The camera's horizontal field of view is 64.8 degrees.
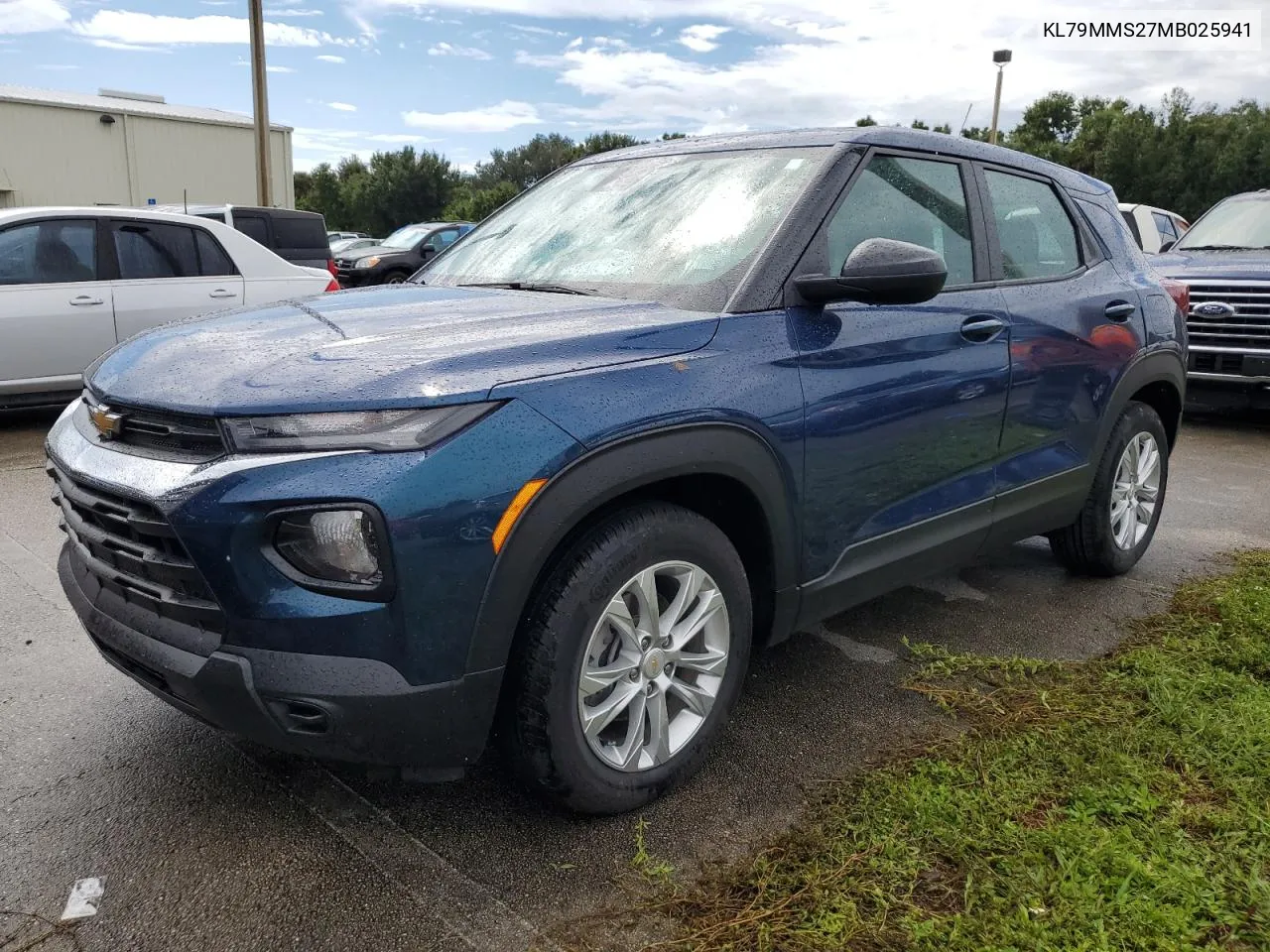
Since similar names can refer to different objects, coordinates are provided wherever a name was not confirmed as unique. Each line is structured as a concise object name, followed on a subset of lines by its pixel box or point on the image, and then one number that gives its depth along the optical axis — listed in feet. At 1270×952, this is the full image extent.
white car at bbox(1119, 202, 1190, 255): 37.32
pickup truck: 25.31
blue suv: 6.61
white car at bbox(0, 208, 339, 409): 22.34
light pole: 78.23
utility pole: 58.95
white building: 104.99
